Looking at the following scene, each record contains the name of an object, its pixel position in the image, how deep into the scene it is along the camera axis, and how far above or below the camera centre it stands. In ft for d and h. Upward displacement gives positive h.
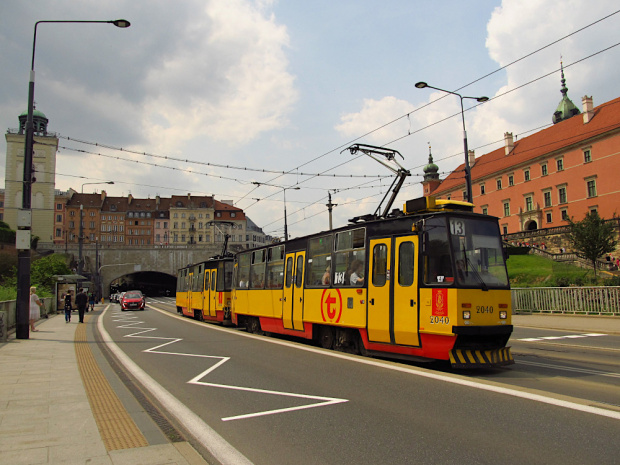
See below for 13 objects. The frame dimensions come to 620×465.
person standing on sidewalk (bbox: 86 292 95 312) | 128.22 -1.51
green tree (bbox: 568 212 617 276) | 109.29 +9.53
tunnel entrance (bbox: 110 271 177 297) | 340.59 +4.78
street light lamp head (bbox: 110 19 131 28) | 50.62 +27.36
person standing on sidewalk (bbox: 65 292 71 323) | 81.66 -2.49
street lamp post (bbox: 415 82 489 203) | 70.69 +24.49
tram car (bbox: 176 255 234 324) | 71.92 +0.09
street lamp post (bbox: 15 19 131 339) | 50.64 +4.61
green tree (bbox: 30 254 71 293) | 135.13 +6.46
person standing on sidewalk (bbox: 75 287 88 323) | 81.22 -1.42
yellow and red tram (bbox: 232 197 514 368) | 29.12 -0.17
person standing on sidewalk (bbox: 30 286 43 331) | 57.84 -1.70
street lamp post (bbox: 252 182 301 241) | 88.48 +18.70
